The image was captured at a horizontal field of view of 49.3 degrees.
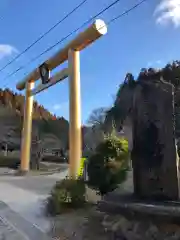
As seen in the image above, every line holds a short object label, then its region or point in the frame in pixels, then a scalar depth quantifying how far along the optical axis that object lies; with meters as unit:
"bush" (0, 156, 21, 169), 19.55
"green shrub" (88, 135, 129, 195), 5.04
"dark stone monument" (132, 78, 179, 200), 3.65
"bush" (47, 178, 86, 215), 5.02
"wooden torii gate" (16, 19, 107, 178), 8.63
